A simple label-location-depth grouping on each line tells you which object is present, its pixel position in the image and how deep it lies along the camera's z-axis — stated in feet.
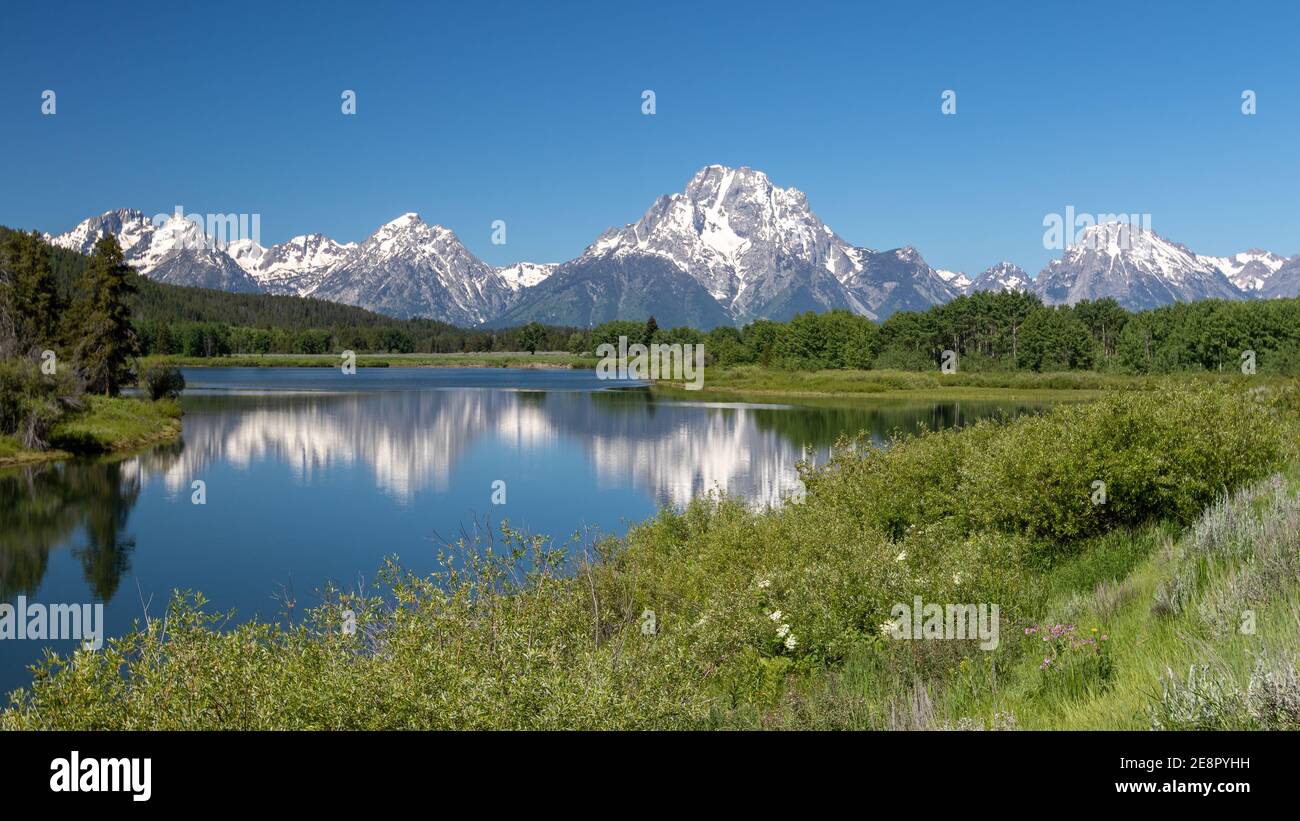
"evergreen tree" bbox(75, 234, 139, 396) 231.50
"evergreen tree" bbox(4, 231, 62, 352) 220.02
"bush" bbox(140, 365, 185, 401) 252.62
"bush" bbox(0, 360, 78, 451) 161.68
